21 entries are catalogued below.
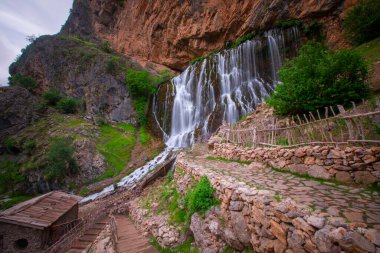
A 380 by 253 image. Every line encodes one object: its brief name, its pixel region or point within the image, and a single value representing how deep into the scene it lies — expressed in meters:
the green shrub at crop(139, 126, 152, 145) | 25.48
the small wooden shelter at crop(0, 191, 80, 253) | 11.09
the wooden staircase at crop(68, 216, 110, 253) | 9.93
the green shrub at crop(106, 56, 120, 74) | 34.50
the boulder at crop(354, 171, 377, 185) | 3.55
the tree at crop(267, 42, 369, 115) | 6.80
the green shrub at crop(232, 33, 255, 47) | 23.69
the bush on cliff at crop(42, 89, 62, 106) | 36.25
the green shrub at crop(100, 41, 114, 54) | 40.38
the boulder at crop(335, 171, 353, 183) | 3.87
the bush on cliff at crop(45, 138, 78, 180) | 20.34
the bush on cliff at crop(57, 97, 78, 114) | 34.19
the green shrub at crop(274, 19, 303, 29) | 20.81
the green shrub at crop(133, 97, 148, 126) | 29.66
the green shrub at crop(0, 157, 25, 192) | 21.70
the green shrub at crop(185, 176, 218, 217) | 5.24
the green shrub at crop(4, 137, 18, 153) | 27.62
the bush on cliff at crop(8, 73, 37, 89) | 39.84
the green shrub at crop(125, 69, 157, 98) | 31.23
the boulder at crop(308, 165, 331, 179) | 4.29
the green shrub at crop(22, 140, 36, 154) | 25.44
